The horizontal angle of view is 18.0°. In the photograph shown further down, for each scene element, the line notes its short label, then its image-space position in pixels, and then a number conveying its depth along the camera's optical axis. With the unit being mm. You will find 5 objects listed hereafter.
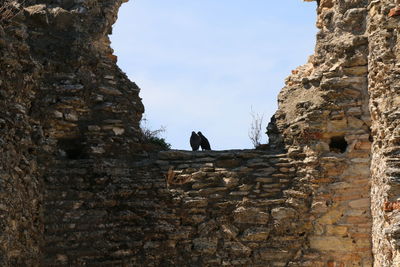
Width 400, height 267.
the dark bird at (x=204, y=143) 16217
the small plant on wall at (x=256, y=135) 18265
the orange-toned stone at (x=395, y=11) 13039
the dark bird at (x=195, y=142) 16117
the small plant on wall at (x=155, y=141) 14660
